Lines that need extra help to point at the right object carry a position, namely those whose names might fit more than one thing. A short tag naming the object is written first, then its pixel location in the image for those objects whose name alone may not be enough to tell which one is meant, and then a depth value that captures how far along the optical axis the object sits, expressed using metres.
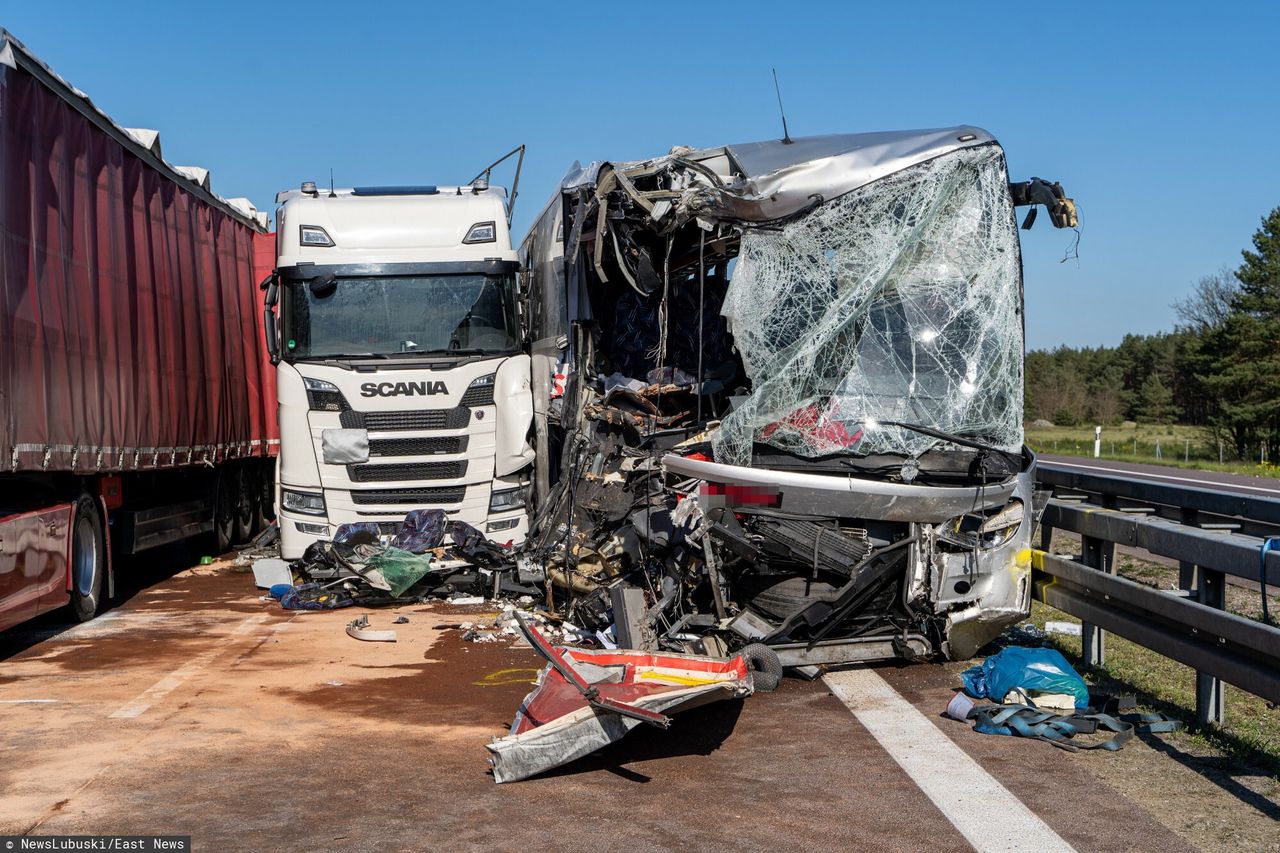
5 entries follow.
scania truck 11.83
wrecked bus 7.43
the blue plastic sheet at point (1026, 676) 6.50
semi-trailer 8.97
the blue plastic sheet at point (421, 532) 11.54
